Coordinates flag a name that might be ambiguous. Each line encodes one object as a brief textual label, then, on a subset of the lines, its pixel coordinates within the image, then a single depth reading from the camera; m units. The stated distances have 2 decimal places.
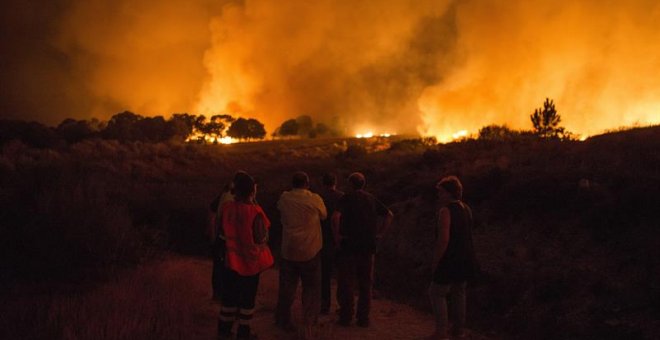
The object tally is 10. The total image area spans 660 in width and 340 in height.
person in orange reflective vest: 5.54
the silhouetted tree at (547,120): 33.20
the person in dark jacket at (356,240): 6.75
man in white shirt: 6.20
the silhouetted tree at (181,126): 70.81
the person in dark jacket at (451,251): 5.69
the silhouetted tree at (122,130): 61.83
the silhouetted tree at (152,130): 66.81
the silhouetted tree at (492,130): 34.56
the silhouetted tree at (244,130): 77.50
